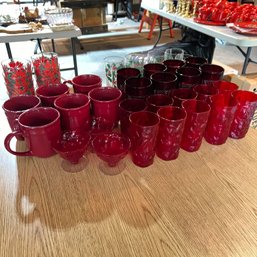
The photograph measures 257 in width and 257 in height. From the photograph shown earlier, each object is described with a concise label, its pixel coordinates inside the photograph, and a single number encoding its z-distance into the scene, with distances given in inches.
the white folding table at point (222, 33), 52.6
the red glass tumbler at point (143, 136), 19.4
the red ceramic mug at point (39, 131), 19.4
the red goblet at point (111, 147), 20.9
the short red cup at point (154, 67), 27.3
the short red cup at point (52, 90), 24.5
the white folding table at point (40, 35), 63.1
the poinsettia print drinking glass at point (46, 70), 30.0
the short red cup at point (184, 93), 24.3
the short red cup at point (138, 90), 23.6
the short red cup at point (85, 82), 24.9
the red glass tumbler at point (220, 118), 22.2
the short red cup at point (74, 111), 20.9
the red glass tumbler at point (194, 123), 21.2
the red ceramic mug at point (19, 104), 22.6
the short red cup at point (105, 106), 22.1
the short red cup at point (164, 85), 24.1
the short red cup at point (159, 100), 22.9
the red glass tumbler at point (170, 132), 19.9
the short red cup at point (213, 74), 26.2
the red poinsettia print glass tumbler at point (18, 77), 27.2
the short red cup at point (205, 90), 24.5
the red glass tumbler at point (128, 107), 22.0
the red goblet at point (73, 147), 20.6
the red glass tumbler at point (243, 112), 23.4
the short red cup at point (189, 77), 25.4
